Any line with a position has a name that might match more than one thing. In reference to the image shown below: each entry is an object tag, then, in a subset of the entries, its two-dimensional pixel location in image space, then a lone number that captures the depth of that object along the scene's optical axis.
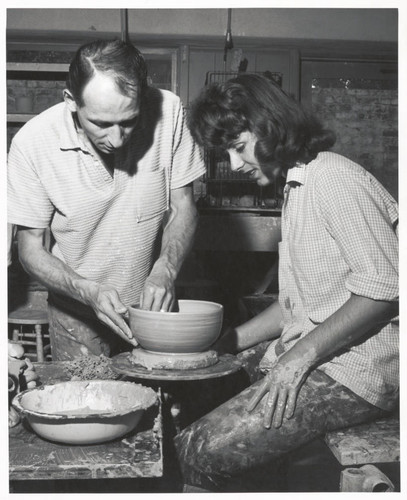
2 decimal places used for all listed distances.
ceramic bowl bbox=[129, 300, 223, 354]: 2.01
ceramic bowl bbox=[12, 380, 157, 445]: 1.43
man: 2.25
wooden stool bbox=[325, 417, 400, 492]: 1.73
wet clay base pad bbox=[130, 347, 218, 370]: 1.97
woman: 1.90
